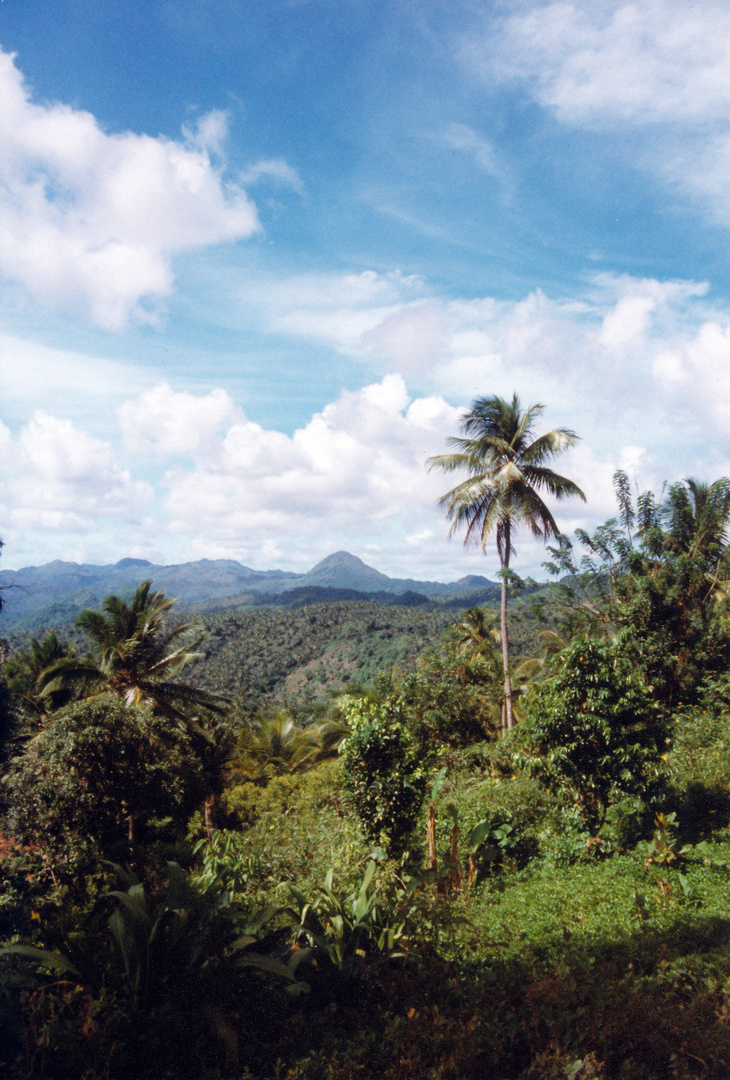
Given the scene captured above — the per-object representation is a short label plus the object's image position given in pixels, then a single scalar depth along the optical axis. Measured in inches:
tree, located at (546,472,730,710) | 589.0
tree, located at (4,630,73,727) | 637.6
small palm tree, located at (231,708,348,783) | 768.9
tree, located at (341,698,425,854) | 295.9
